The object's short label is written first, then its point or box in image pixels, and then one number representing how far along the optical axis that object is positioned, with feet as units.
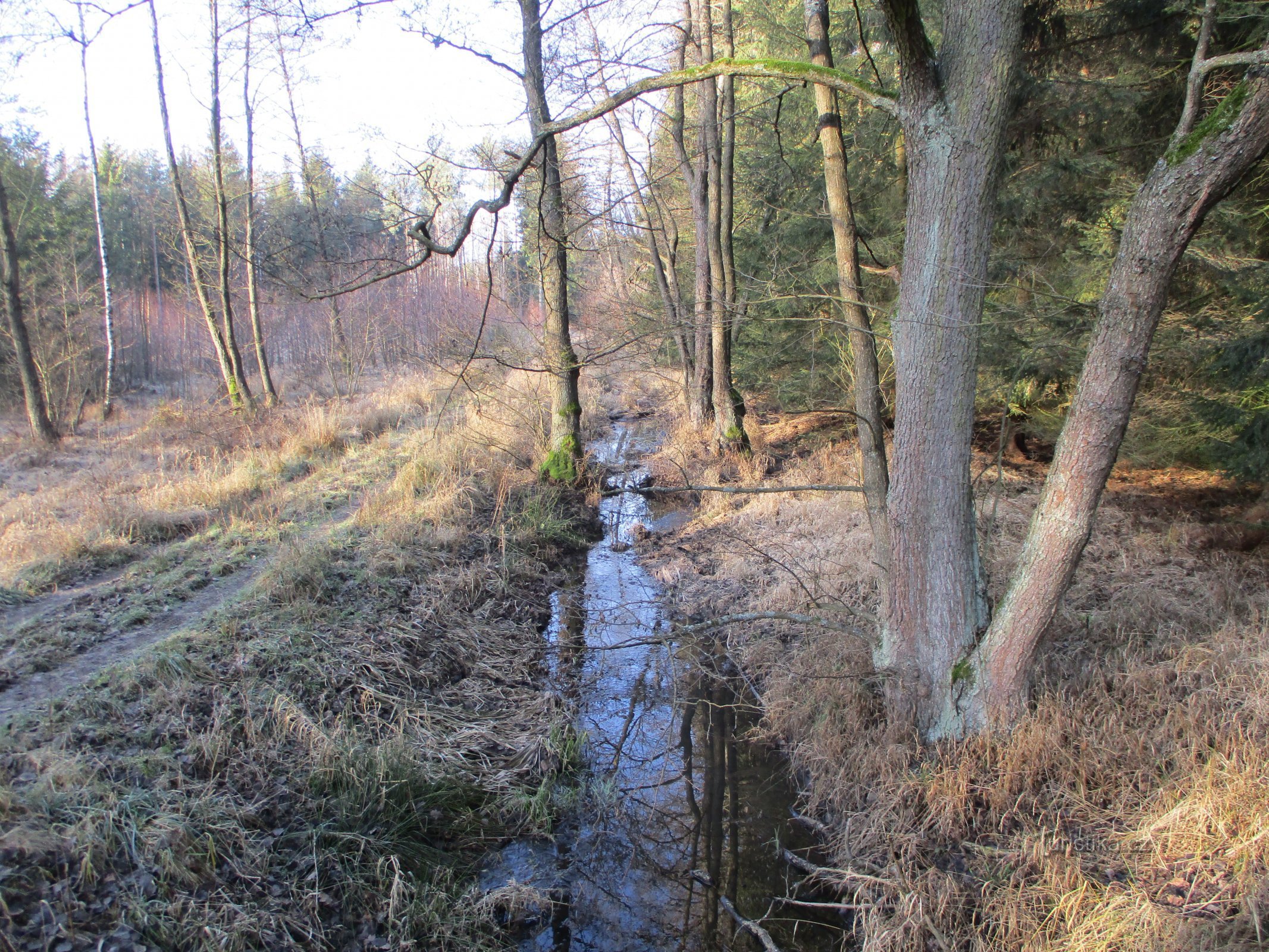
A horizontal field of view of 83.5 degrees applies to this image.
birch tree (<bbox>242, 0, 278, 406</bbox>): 52.70
